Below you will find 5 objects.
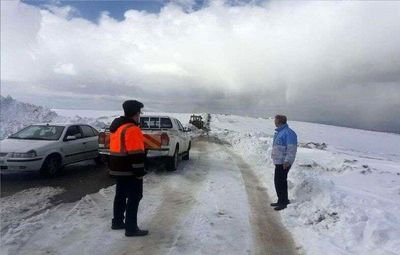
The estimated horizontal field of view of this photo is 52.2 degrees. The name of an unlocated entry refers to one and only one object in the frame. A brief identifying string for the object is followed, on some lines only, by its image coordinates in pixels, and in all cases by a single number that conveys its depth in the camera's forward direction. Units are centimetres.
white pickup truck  1224
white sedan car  1088
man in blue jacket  855
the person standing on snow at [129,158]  607
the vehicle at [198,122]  5091
